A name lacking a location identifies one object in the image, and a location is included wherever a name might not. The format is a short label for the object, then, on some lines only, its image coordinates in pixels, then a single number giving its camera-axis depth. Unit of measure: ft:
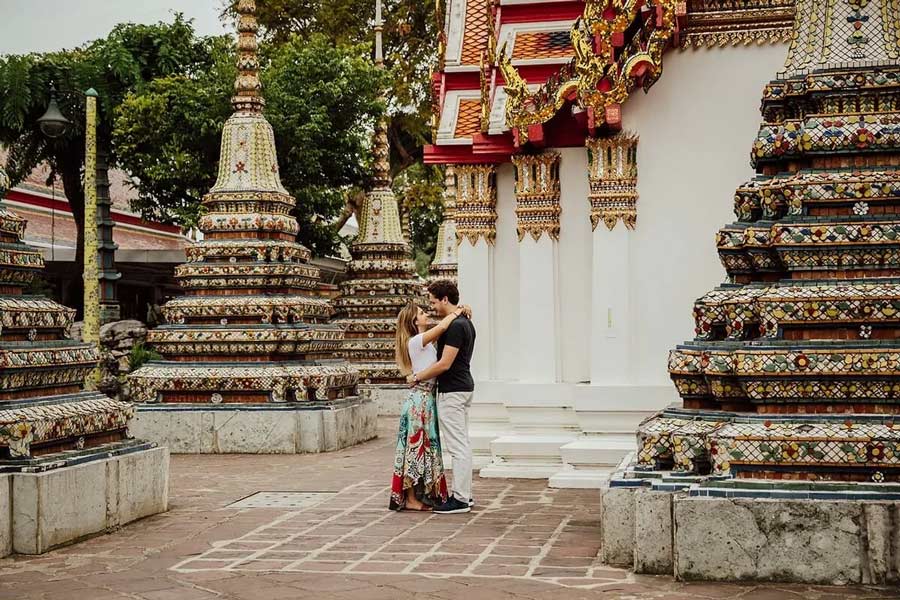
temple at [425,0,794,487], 36.83
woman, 32.99
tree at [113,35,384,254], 89.04
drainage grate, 34.73
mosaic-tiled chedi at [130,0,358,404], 50.34
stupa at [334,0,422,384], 75.31
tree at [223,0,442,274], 108.99
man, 32.71
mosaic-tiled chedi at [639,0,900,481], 22.95
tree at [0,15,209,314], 92.89
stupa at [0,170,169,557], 27.02
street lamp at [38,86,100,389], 58.03
